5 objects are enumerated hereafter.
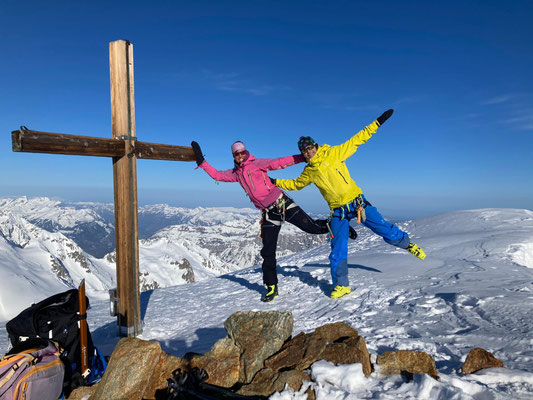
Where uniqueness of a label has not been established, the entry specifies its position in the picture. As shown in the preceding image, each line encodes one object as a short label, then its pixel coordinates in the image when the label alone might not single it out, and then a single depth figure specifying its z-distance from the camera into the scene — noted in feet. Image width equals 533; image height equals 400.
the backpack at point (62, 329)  14.85
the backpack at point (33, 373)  11.81
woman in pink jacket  25.30
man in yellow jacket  24.06
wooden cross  22.17
